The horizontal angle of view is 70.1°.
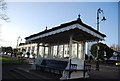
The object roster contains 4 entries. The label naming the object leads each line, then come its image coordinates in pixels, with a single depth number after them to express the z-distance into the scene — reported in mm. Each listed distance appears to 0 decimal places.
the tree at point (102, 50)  26001
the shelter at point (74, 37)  6015
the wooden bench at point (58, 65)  6140
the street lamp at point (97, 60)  11658
